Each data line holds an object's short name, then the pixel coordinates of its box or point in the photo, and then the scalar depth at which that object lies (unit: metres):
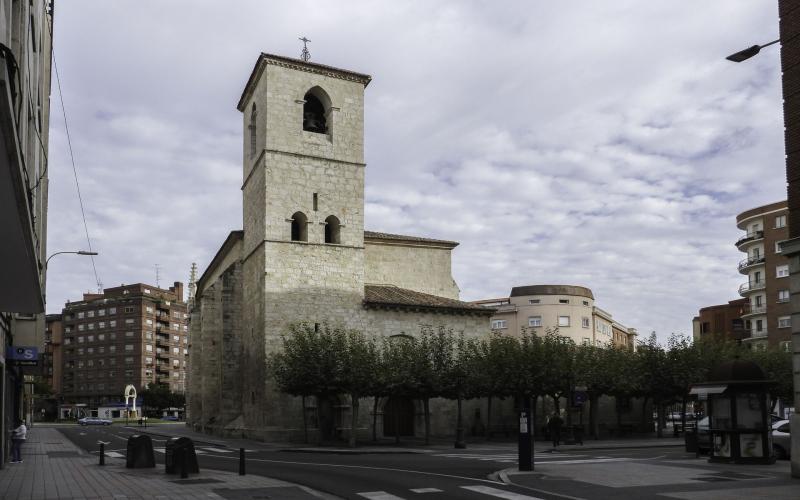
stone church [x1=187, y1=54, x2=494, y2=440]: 41.62
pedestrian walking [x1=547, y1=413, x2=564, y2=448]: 34.50
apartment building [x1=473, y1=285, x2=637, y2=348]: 94.44
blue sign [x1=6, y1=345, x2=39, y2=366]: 25.00
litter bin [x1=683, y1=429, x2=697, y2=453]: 26.35
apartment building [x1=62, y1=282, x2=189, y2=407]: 127.00
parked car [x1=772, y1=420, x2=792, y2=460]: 24.02
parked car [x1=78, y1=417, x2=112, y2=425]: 86.06
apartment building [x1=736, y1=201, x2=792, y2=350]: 73.62
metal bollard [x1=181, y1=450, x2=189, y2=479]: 19.23
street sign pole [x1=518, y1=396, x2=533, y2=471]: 20.50
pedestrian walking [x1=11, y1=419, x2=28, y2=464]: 25.80
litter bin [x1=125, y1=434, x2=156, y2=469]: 22.67
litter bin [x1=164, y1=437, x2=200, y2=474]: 19.70
